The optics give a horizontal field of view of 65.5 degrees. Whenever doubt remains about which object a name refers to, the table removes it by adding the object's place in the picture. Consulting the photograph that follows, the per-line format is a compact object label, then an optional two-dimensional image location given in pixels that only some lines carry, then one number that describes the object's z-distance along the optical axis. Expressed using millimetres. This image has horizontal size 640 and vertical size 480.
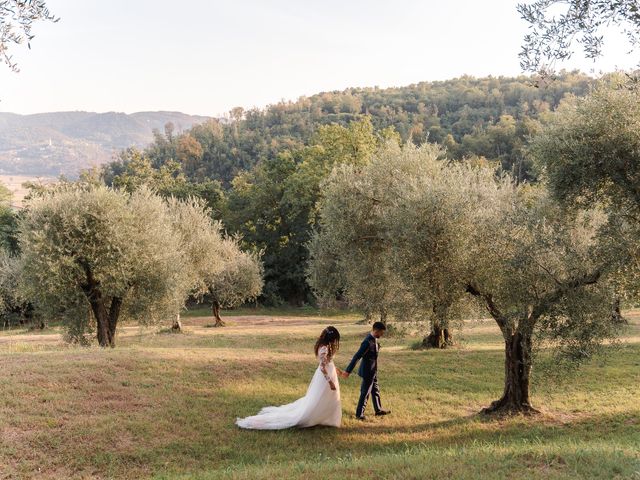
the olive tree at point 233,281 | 49209
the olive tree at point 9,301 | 51875
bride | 13664
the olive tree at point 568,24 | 10531
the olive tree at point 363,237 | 27172
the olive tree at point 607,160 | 14031
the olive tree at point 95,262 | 25891
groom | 14648
